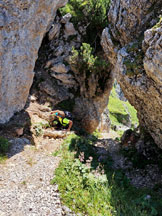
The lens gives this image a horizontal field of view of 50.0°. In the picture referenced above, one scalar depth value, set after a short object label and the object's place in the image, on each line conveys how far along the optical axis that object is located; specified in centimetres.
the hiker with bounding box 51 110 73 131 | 1214
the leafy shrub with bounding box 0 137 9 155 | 769
